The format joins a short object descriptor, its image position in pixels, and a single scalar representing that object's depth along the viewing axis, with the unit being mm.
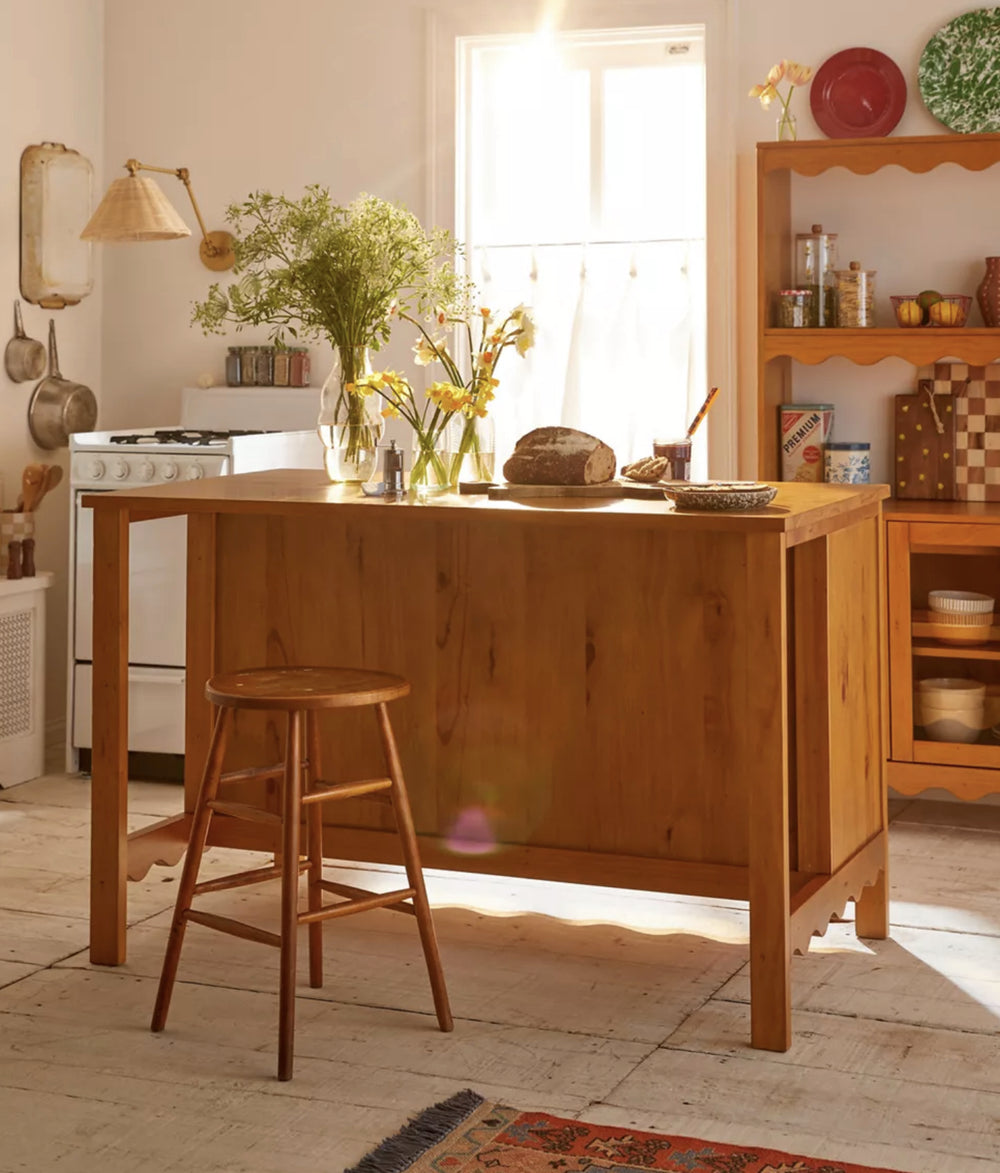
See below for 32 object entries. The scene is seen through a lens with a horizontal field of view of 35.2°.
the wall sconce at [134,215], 4744
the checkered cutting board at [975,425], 4594
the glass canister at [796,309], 4453
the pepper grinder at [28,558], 4723
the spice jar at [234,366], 5238
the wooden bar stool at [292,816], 2559
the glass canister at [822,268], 4500
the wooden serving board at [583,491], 3008
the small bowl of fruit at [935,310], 4355
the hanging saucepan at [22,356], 4957
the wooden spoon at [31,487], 4773
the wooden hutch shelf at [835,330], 4301
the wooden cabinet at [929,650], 4211
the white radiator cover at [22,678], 4633
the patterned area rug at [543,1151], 2236
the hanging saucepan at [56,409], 5086
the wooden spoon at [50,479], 4828
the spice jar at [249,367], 5215
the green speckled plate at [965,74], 4457
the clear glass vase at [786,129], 4457
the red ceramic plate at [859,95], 4527
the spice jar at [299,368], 5172
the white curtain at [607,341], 4883
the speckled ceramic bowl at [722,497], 2666
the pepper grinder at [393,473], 3121
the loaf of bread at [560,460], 3047
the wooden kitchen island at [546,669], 3012
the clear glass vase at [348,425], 3307
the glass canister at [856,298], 4453
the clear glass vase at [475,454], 3211
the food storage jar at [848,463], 4566
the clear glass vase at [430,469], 3206
